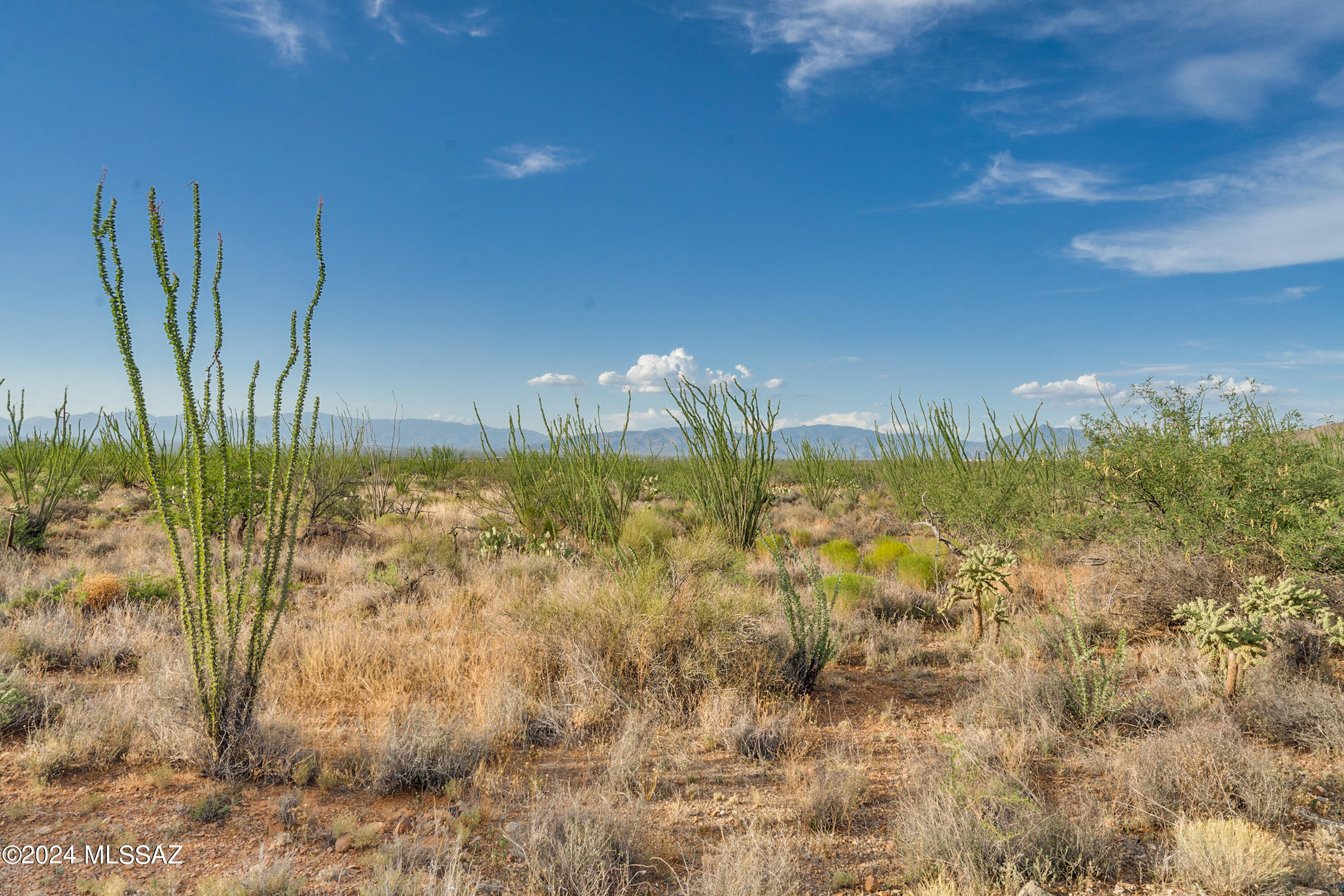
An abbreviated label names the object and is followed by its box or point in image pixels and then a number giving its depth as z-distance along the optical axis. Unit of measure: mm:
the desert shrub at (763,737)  3877
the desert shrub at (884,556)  8656
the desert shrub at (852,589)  6715
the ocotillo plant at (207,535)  3332
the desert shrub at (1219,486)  4988
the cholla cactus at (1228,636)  3949
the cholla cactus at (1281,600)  4105
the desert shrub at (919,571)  7801
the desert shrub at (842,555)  8641
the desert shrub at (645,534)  8016
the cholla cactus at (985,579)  5621
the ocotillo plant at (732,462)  9141
